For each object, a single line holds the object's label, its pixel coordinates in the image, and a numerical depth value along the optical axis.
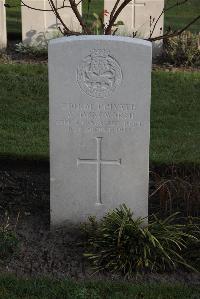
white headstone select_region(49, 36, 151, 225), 5.27
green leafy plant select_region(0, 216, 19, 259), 5.20
